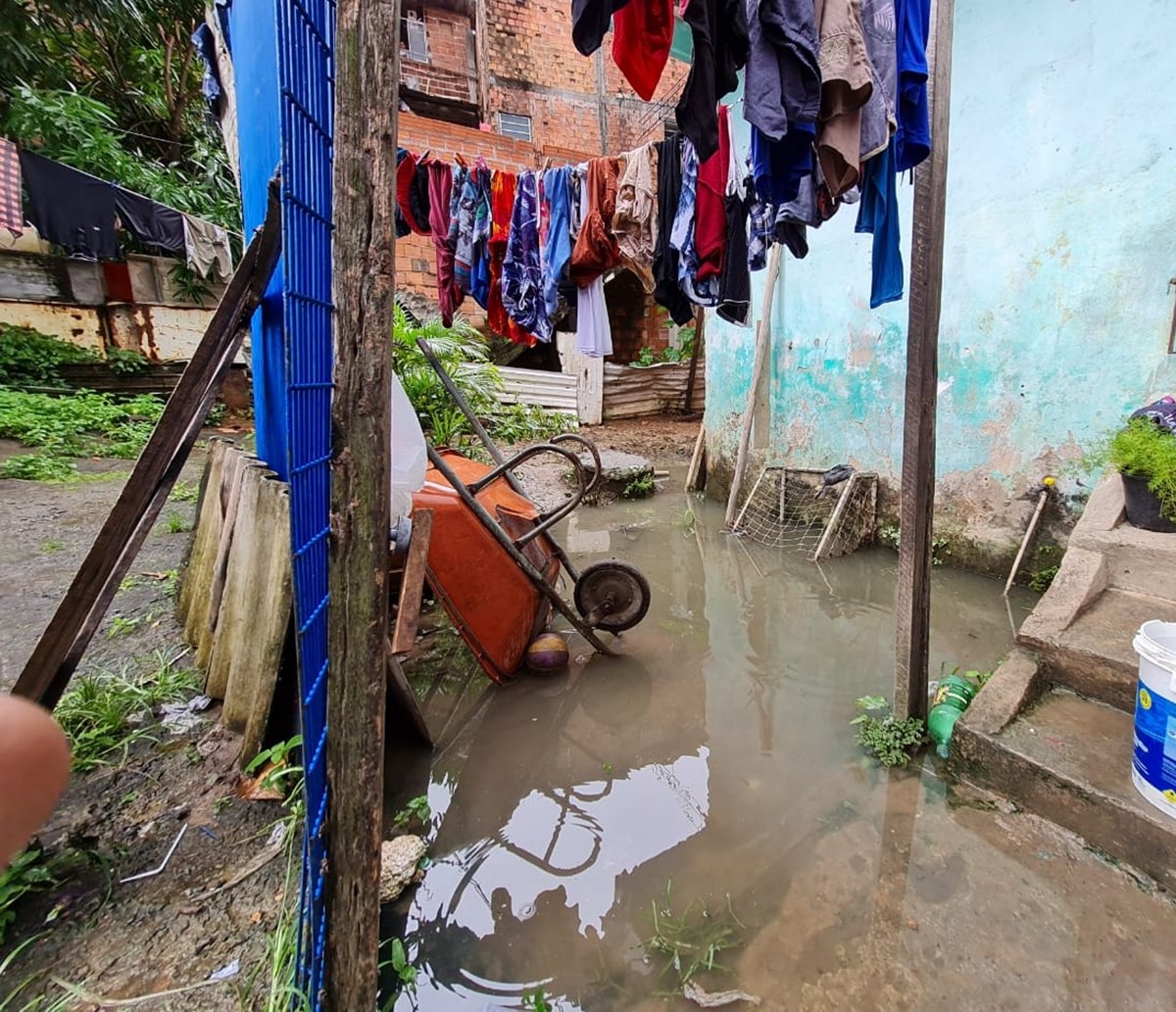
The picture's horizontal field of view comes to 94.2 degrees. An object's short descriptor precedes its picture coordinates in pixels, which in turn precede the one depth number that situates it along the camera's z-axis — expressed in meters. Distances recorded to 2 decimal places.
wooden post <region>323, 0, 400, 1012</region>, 1.04
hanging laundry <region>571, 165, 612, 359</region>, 3.84
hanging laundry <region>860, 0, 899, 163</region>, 1.80
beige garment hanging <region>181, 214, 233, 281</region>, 7.85
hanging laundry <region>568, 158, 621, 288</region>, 3.30
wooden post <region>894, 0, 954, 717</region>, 2.02
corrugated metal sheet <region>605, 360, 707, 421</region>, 10.31
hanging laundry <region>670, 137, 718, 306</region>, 2.86
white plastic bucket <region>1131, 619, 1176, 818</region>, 1.66
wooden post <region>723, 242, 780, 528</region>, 5.37
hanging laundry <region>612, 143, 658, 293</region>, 3.08
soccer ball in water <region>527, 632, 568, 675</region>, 2.99
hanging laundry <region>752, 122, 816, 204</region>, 2.00
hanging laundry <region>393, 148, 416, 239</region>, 3.90
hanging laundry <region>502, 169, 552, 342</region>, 3.68
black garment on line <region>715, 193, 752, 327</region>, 2.85
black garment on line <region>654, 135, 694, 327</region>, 3.01
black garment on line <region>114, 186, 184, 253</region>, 7.29
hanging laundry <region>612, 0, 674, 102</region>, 1.73
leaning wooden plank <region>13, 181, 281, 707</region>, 1.65
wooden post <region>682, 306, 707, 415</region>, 11.16
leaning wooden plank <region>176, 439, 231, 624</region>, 2.75
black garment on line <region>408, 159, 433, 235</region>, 3.99
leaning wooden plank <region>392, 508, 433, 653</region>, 2.07
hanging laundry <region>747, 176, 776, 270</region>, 2.66
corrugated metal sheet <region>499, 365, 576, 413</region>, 9.45
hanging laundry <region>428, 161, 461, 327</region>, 3.93
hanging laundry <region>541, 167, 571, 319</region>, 3.49
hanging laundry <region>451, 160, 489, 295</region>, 3.83
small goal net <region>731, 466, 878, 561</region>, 4.79
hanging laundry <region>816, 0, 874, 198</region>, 1.70
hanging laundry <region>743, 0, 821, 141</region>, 1.63
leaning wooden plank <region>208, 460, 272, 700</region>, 2.10
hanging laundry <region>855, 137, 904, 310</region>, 2.21
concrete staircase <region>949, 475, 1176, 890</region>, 1.81
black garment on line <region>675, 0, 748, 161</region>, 1.63
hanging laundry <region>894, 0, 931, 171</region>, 1.88
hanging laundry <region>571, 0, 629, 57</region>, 1.59
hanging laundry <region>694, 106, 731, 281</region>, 2.78
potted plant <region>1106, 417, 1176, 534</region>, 2.70
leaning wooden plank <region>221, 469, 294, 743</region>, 1.96
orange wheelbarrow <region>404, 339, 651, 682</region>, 2.59
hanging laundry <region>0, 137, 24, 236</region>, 5.91
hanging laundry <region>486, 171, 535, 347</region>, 3.78
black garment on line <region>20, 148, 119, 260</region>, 6.49
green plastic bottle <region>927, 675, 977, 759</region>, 2.32
